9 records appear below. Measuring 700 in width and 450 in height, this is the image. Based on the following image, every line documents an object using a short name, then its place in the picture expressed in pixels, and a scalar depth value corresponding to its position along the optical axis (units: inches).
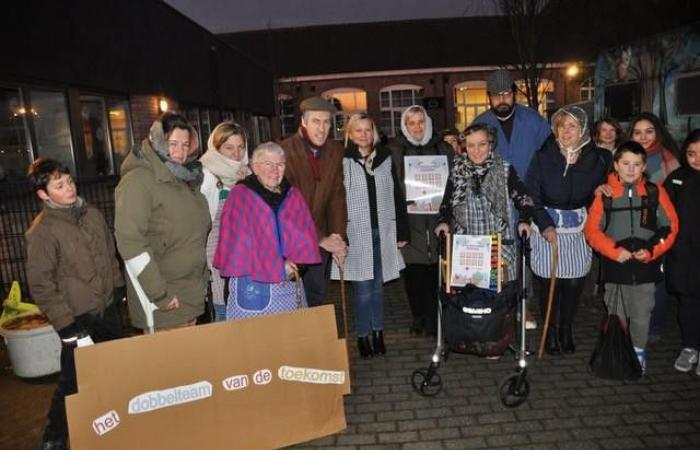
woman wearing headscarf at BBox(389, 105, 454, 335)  188.5
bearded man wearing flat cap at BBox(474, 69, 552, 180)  189.0
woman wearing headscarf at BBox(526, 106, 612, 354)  167.5
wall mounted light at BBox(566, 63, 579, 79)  776.1
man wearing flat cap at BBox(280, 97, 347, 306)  166.1
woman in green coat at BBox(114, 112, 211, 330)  124.9
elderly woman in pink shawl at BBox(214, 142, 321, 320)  134.3
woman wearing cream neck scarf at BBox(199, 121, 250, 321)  159.2
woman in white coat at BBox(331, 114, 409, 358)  179.0
